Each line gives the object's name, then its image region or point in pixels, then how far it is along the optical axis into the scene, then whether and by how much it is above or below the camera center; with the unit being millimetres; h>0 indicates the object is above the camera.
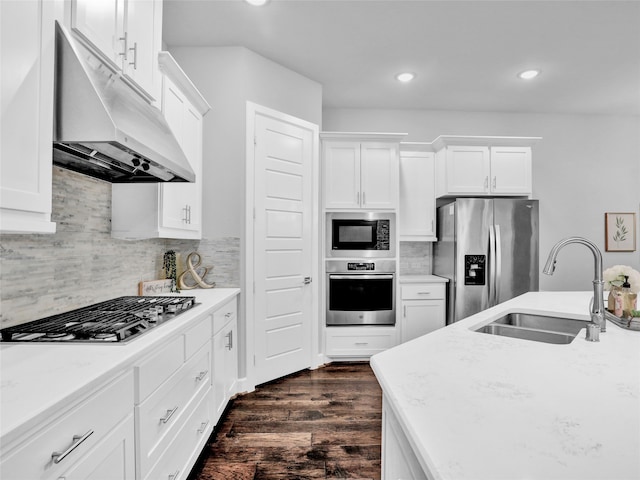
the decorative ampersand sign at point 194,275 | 2824 -254
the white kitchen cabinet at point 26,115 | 953 +364
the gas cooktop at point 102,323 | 1292 -331
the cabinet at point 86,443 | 786 -510
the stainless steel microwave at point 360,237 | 3688 +82
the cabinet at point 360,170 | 3684 +771
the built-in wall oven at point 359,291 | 3664 -472
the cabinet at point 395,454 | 774 -527
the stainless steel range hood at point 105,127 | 1224 +443
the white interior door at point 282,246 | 3059 -15
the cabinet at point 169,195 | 2129 +302
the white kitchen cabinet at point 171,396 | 1288 -659
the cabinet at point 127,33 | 1333 +899
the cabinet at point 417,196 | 4043 +554
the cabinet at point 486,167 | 3926 +860
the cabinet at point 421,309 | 3750 -666
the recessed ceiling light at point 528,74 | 3471 +1687
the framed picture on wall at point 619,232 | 4617 +190
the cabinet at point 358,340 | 3658 -979
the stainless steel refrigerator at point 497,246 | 3629 -1
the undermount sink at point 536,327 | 1643 -402
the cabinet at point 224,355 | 2236 -766
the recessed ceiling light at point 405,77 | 3527 +1680
